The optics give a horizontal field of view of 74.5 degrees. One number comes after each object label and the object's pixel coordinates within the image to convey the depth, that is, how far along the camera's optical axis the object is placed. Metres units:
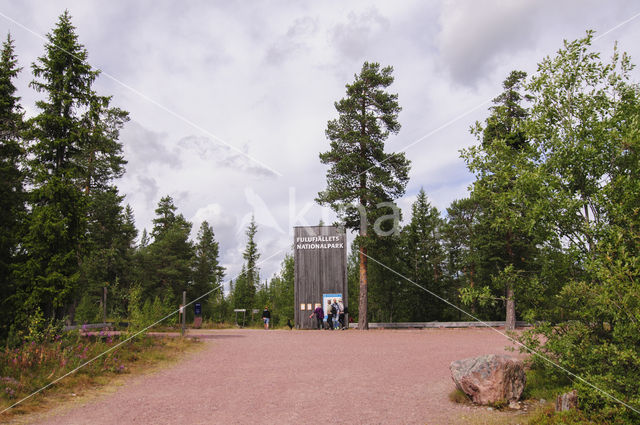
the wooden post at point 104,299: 38.42
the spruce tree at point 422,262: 40.72
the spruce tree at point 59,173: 13.06
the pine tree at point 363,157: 26.47
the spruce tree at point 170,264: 44.12
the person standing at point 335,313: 25.80
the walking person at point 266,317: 32.01
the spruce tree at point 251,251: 75.56
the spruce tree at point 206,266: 52.56
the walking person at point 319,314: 25.70
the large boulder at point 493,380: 7.42
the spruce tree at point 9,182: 12.97
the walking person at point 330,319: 26.47
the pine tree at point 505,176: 7.18
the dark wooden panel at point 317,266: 27.52
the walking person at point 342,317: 25.69
